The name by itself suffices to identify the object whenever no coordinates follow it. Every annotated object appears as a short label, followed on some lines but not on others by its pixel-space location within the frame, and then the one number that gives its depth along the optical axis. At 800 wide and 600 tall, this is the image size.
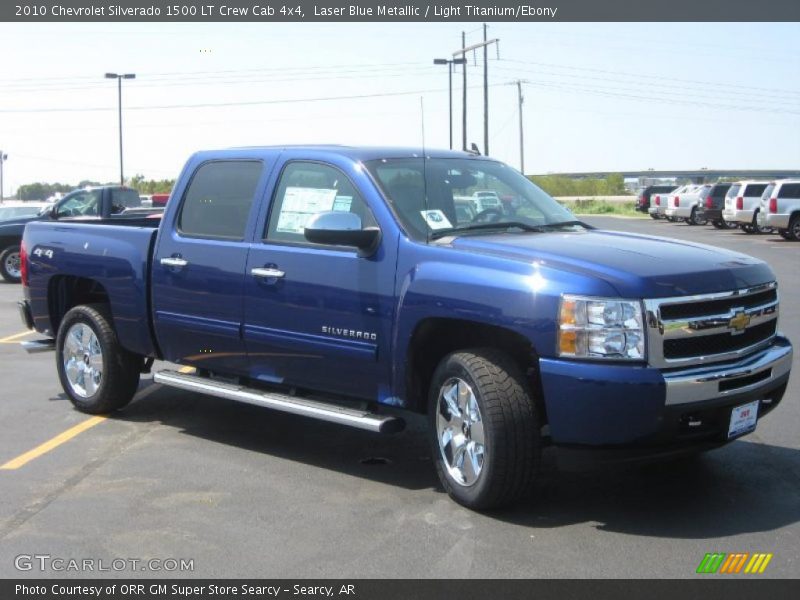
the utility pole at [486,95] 48.78
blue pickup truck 5.07
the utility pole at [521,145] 81.12
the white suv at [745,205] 34.44
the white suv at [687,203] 44.28
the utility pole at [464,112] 37.79
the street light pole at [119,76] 47.59
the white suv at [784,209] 30.34
